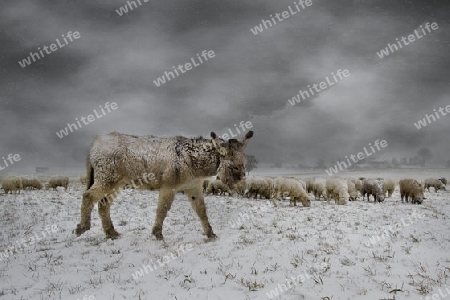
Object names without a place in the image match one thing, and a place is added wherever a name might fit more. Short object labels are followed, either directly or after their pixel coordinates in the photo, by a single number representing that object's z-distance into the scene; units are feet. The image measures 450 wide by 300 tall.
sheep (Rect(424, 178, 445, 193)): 120.50
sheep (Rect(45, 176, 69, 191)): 93.80
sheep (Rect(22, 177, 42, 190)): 88.96
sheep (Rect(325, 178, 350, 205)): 61.67
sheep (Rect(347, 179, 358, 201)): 72.33
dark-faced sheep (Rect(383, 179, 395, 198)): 86.99
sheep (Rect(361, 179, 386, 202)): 70.73
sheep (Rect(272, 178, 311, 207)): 56.13
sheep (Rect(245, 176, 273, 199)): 77.61
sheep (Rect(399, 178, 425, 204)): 62.55
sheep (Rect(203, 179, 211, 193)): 95.94
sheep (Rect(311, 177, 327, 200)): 74.79
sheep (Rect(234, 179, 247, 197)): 83.83
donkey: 21.95
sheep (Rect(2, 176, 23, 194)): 76.56
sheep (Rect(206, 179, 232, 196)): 89.14
